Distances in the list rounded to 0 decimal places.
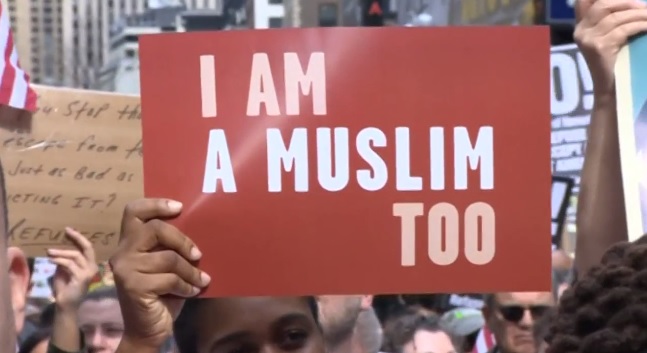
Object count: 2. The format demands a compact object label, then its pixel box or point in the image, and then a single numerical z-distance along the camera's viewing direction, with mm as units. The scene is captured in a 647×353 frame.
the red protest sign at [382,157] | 1803
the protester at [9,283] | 1759
